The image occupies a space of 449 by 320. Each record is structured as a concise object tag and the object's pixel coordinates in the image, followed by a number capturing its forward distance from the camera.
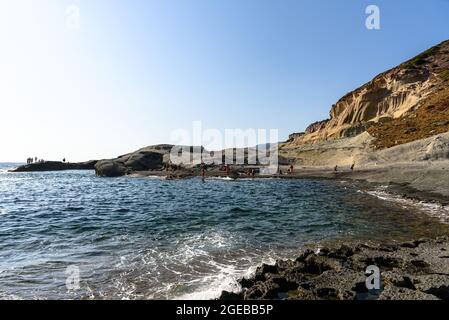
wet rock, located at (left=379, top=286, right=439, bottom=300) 8.70
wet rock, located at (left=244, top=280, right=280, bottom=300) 9.93
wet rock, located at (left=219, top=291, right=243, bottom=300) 9.95
